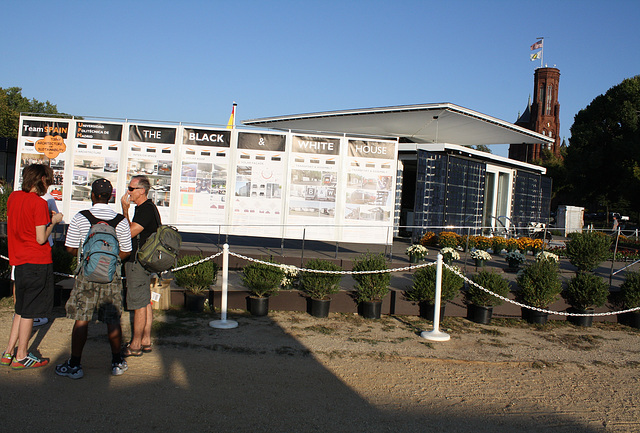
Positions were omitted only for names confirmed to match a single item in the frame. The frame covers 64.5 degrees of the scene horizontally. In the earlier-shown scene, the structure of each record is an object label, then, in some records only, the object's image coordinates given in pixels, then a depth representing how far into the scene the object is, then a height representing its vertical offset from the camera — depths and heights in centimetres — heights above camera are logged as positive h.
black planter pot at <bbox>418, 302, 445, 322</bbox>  817 -140
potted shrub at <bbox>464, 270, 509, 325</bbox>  823 -113
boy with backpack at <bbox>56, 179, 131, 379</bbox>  473 -68
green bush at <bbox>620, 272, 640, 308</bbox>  871 -94
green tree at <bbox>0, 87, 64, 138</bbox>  4944 +1100
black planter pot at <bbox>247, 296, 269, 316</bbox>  779 -143
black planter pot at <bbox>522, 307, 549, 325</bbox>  839 -143
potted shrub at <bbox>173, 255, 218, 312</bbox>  780 -117
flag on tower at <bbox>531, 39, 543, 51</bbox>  7308 +2690
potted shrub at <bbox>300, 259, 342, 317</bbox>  795 -111
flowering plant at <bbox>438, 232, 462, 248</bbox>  1683 -49
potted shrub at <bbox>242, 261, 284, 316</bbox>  780 -109
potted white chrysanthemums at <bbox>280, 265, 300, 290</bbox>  830 -104
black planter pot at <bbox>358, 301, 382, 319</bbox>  806 -143
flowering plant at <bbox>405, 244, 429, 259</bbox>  1317 -74
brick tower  7769 +1919
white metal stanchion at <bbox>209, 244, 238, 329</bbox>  700 -144
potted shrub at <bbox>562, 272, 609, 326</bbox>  858 -104
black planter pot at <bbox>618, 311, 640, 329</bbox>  866 -142
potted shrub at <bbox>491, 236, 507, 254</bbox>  1731 -56
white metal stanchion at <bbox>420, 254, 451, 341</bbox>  707 -139
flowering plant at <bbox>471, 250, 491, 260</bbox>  1240 -69
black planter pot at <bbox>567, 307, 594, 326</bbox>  856 -144
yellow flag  1616 +319
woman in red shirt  489 -57
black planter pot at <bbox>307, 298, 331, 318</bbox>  792 -142
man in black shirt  544 -73
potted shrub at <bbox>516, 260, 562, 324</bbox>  841 -97
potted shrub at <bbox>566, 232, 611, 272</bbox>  1253 -41
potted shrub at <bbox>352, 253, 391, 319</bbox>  808 -108
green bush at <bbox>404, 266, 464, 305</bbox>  817 -100
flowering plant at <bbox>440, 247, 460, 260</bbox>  1117 -65
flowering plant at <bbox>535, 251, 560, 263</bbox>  1071 -52
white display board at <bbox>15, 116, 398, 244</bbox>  1121 +84
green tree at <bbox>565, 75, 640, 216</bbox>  4412 +771
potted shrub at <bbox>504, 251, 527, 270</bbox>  1327 -80
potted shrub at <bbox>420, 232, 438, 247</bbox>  1838 -59
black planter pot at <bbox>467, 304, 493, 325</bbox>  820 -141
